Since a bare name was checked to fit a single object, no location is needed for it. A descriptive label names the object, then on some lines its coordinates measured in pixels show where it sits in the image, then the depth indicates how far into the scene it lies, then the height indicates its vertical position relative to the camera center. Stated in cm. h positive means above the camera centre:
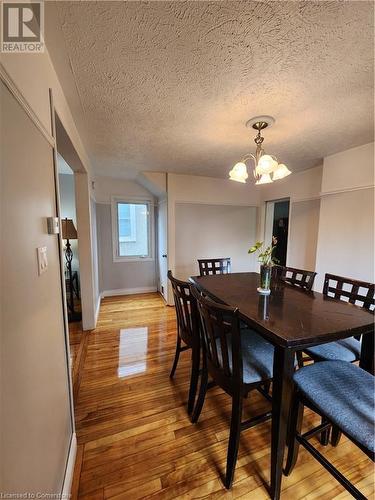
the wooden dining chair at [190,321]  155 -72
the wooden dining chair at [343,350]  138 -85
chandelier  165 +53
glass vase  177 -42
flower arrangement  176 -24
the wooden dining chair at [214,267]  282 -52
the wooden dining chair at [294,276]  207 -51
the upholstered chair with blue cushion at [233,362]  109 -81
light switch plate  89 -14
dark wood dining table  104 -54
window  425 -1
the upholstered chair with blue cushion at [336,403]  88 -81
